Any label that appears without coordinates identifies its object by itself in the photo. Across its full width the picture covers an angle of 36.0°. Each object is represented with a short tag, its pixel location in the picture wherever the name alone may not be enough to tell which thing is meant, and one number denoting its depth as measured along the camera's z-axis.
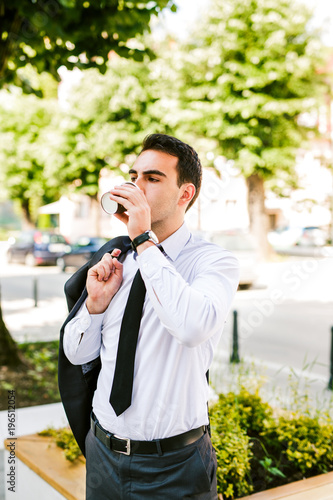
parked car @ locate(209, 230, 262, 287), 15.29
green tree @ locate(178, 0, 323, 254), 19.30
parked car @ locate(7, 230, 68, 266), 25.00
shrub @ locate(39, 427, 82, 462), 2.90
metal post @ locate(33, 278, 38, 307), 12.64
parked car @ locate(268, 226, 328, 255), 30.77
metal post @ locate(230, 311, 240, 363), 7.05
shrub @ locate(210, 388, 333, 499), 2.70
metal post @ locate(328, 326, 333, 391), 5.87
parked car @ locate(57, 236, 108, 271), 22.25
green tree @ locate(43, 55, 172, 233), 23.59
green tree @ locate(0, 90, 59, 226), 34.00
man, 1.58
